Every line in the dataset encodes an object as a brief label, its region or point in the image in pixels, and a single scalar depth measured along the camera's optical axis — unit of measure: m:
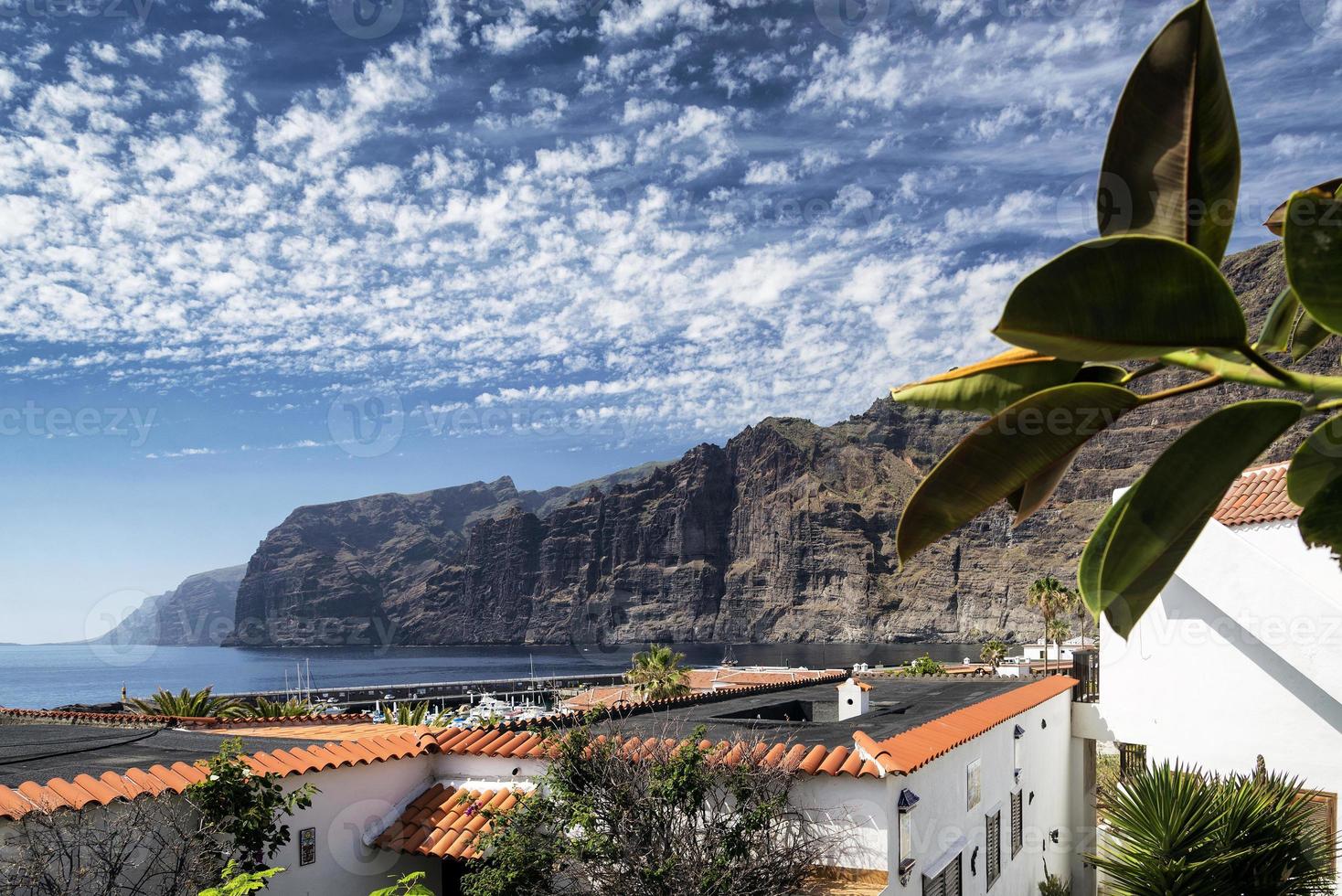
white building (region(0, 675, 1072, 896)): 7.56
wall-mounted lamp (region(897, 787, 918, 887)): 7.84
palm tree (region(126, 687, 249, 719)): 17.14
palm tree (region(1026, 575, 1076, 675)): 43.62
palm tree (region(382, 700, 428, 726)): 17.77
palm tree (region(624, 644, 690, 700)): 34.16
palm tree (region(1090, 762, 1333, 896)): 8.11
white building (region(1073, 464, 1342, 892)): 12.06
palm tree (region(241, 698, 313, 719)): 18.19
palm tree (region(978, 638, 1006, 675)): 50.74
